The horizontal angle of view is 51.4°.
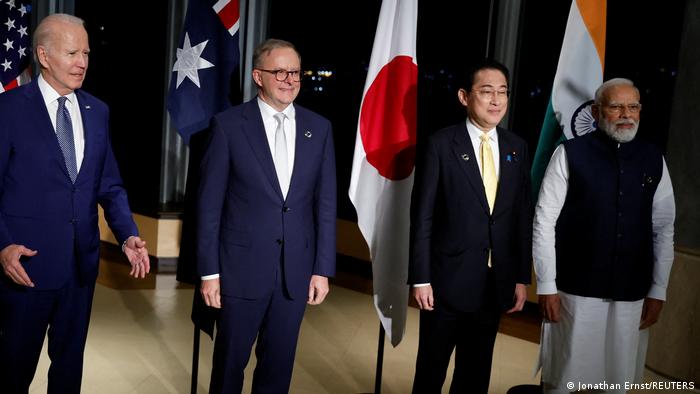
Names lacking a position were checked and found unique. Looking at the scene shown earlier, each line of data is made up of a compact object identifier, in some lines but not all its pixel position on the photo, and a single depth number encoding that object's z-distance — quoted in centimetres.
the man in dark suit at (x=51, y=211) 236
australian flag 351
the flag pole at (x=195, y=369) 304
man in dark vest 280
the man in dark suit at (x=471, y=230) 267
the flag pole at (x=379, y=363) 323
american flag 555
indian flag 340
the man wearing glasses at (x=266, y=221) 251
